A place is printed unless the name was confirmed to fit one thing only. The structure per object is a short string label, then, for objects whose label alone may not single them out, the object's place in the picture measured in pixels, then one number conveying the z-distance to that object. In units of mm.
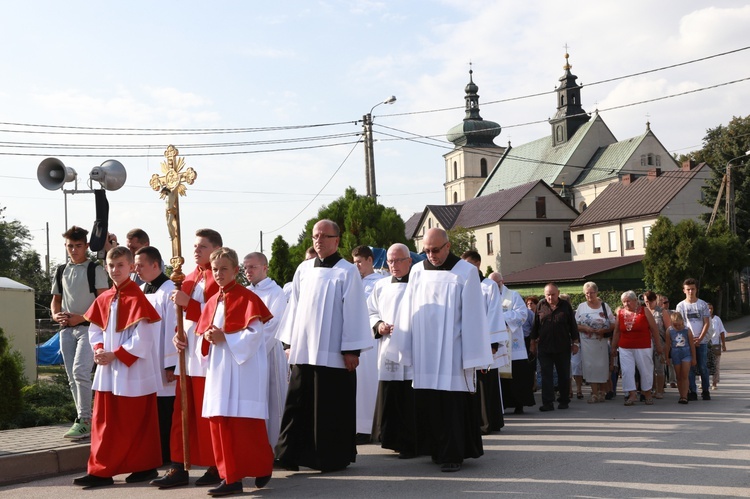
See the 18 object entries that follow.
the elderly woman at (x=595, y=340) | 13930
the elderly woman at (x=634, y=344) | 13172
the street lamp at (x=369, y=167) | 26172
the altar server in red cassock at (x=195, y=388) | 7449
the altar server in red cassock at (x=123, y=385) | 7539
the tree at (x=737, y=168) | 50094
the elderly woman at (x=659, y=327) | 14039
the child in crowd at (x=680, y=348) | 13633
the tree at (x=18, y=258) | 52750
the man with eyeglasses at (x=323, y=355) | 7758
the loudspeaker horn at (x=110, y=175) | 11539
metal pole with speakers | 10938
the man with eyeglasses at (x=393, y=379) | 8664
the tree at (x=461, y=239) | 70625
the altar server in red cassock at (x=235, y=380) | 6961
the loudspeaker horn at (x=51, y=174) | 12227
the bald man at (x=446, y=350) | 7959
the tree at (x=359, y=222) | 36656
